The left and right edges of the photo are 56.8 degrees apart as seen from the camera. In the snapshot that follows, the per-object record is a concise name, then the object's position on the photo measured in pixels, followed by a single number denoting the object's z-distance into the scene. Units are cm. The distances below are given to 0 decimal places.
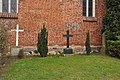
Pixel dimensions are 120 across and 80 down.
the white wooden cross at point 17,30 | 637
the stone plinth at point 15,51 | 606
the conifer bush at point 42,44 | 602
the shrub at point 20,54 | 599
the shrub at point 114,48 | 641
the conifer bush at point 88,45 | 669
